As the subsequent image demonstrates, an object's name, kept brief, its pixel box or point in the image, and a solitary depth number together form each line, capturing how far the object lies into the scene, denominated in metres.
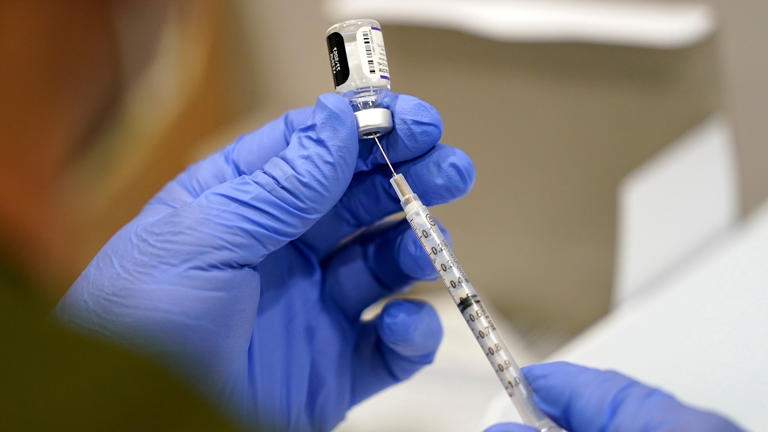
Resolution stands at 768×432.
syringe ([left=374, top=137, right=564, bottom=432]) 0.50
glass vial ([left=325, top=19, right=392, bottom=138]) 0.50
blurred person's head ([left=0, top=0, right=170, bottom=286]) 0.91
